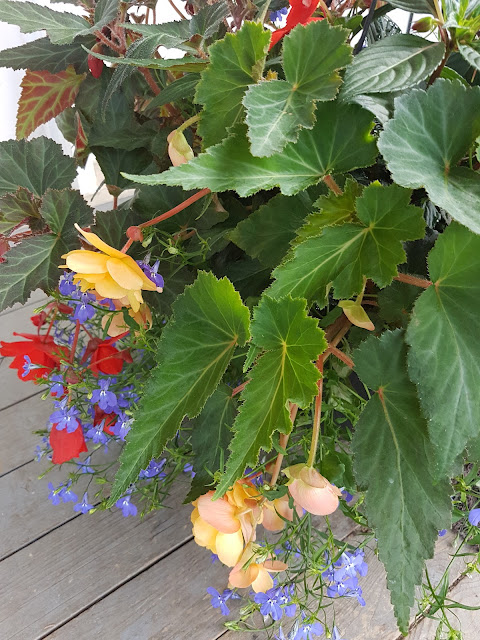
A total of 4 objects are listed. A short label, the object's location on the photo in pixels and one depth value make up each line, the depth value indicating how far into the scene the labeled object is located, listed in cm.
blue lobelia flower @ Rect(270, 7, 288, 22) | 56
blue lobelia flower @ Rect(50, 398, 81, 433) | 52
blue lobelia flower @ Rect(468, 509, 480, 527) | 46
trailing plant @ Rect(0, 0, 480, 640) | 34
